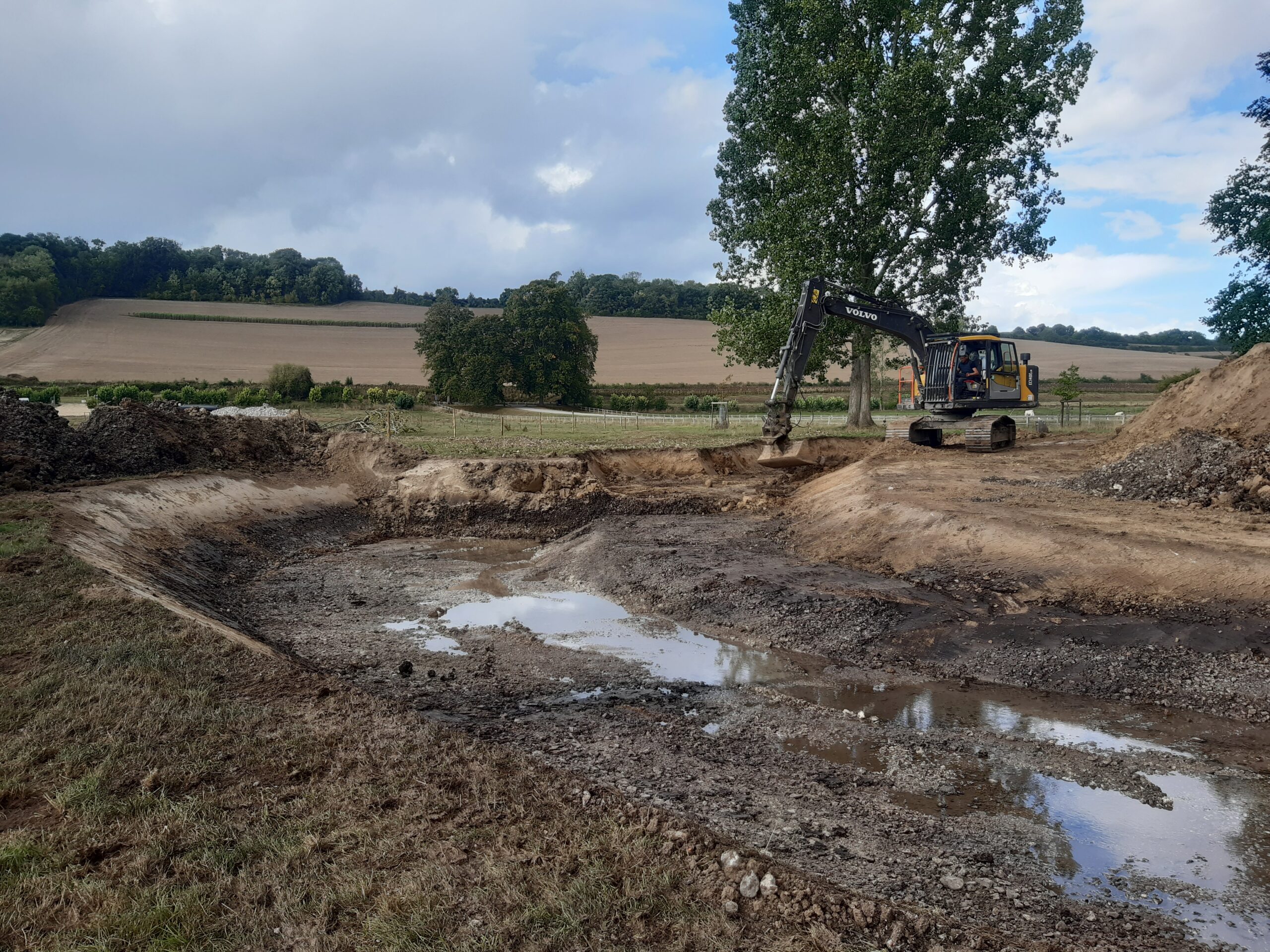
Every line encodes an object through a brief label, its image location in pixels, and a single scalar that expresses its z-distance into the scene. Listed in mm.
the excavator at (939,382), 19250
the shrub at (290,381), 45438
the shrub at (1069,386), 33719
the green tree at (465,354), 49875
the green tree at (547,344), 51094
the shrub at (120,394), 38562
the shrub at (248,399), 40844
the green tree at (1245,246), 32312
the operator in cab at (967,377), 20828
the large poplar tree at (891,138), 26406
